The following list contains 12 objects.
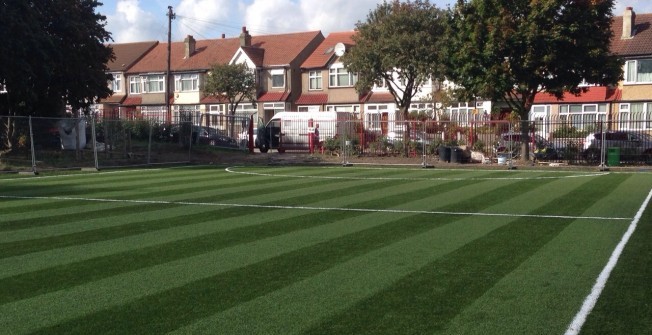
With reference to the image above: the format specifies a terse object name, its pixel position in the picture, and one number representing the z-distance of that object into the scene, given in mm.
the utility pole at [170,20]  56722
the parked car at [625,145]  29984
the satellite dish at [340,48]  58791
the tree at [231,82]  59656
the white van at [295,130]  42359
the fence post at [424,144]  30431
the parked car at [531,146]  31953
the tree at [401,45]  47094
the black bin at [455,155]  32625
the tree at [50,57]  28609
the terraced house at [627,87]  49844
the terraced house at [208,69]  63688
